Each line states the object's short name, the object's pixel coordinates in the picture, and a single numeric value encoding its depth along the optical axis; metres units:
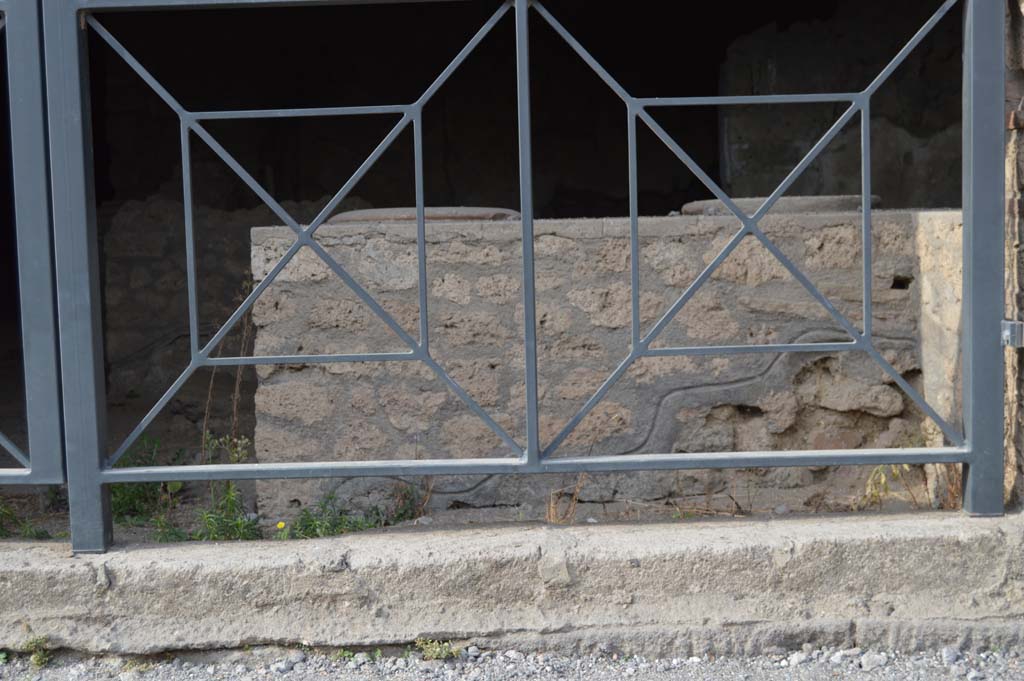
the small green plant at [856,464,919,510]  3.30
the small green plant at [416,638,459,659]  2.55
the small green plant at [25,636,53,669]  2.55
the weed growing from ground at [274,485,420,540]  3.19
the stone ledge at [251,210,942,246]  3.32
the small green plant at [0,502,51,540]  3.15
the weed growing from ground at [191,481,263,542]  3.10
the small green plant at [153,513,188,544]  3.13
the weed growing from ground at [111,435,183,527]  3.61
